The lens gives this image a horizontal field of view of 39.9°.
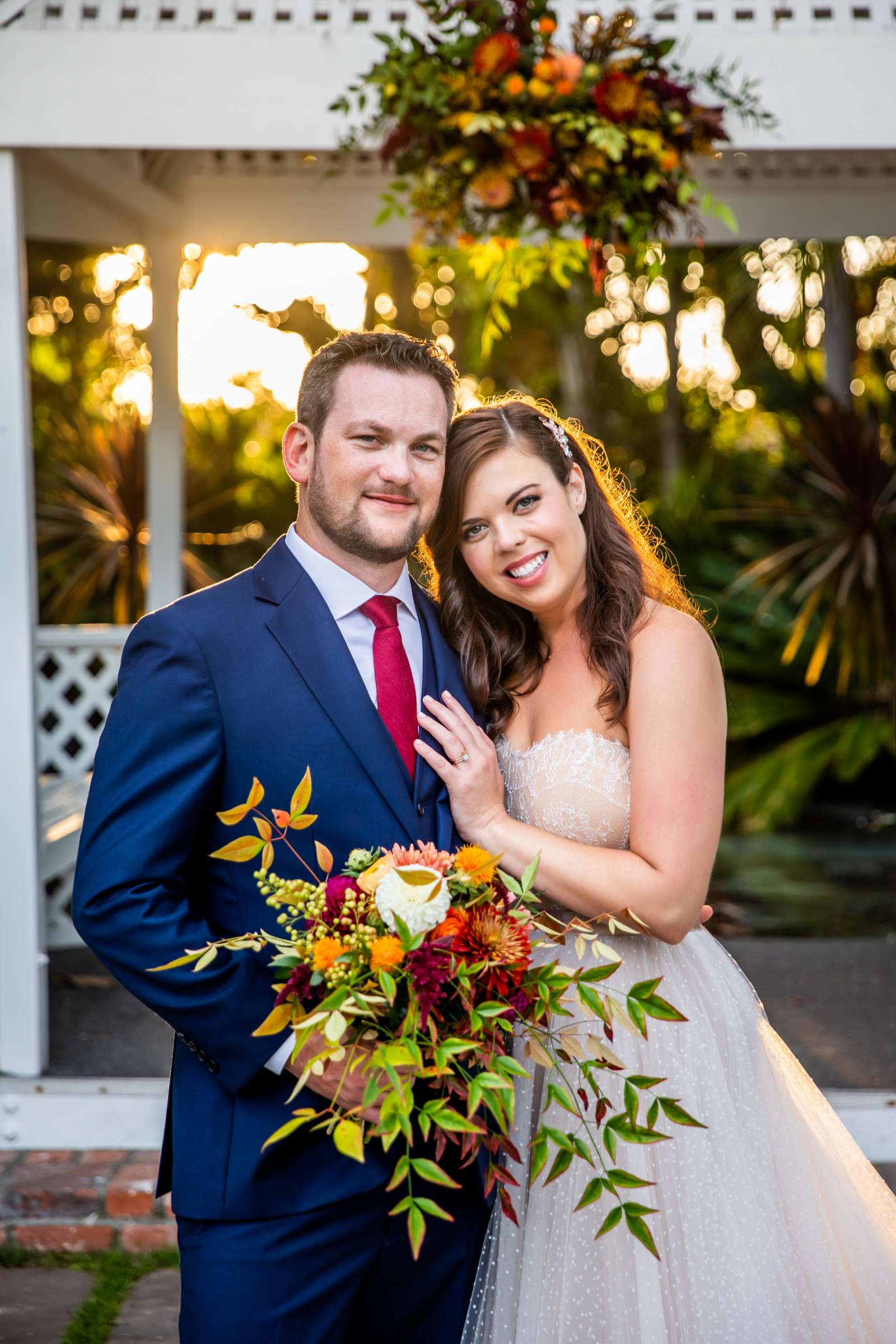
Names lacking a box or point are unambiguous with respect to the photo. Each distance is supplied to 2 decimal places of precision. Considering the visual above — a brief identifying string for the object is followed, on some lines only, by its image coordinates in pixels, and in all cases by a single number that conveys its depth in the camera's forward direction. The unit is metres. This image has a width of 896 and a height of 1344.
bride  2.32
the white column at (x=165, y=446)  6.03
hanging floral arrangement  3.63
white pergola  3.88
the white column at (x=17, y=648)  4.05
